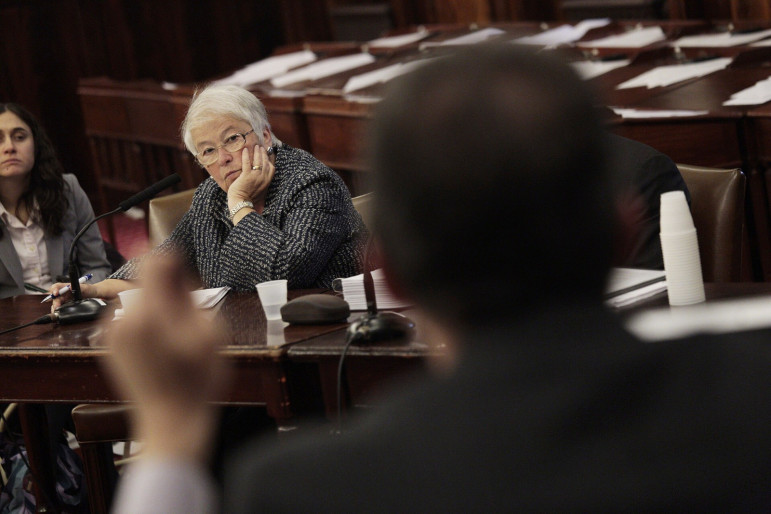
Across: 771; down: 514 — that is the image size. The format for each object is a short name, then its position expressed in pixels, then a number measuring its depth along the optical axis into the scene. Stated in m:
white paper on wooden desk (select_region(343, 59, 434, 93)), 11.35
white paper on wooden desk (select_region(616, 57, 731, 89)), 9.25
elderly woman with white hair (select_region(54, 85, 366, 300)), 5.71
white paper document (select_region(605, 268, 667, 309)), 4.27
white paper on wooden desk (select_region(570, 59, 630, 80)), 10.25
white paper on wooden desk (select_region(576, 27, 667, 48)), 11.41
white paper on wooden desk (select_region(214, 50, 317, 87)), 14.34
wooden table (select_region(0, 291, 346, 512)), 4.56
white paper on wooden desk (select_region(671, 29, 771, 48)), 10.62
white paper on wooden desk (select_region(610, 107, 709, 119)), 7.61
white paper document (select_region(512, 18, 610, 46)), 12.27
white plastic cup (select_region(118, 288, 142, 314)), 5.26
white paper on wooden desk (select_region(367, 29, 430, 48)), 14.62
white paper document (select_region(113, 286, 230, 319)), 5.49
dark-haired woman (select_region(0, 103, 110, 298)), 7.53
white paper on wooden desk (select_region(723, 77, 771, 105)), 7.59
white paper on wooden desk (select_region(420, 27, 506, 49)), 13.37
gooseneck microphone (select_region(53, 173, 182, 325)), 5.63
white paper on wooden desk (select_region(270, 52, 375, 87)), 13.16
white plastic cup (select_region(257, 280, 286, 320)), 4.98
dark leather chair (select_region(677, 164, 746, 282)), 5.23
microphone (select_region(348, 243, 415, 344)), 4.27
